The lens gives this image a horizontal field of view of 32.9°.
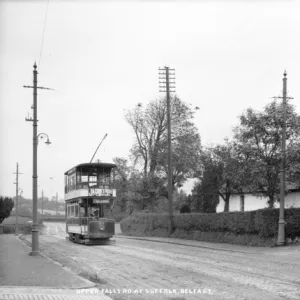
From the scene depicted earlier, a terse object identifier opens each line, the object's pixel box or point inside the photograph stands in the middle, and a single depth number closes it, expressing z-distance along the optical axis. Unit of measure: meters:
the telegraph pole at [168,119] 37.06
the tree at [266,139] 26.51
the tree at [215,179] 47.06
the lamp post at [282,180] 24.61
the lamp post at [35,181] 20.33
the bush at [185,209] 55.72
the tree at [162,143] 51.19
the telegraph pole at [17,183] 53.59
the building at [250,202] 37.38
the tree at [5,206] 66.26
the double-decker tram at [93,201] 30.05
